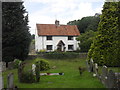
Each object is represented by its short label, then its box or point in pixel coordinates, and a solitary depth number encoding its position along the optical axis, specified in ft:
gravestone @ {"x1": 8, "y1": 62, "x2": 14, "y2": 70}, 71.26
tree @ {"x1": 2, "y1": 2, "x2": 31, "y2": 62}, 81.10
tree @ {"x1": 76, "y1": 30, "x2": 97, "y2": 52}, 122.34
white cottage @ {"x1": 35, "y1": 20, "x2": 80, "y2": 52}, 142.31
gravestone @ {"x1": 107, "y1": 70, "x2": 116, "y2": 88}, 30.58
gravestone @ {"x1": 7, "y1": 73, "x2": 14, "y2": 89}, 32.16
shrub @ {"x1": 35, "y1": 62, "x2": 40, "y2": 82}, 42.85
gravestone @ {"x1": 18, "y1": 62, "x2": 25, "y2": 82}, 43.03
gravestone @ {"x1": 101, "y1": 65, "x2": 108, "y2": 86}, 35.81
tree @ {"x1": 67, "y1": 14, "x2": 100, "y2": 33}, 194.85
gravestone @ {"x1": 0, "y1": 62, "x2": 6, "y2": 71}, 67.00
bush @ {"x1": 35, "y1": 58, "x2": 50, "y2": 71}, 64.90
